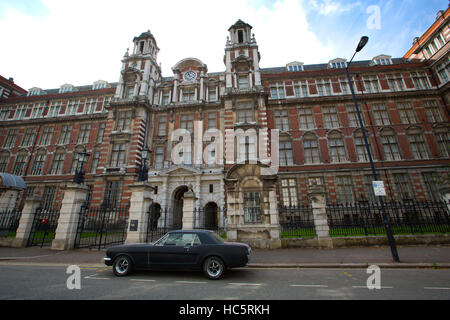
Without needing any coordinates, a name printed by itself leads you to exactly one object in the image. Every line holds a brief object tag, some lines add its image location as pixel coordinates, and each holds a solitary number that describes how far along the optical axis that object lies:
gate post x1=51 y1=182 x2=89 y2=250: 11.16
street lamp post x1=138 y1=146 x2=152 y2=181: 11.25
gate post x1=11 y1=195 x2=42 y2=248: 11.91
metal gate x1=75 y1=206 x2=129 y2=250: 11.76
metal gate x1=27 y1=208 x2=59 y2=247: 12.27
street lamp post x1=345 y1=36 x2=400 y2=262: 7.62
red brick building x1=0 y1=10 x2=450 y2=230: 21.98
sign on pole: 8.48
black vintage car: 6.02
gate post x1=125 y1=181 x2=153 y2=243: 10.44
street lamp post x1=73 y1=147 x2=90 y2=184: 11.91
